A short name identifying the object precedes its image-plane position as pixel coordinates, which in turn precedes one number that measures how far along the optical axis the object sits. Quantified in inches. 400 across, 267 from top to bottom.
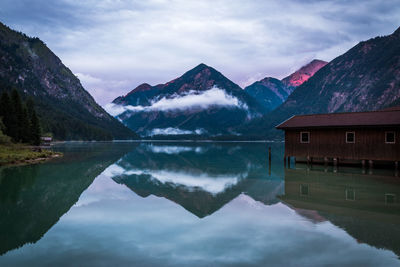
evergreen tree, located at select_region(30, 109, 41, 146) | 3216.0
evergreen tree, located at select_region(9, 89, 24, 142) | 3047.5
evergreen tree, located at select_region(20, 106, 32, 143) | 3115.2
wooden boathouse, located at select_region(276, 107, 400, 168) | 1606.8
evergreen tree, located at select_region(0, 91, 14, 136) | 3021.7
